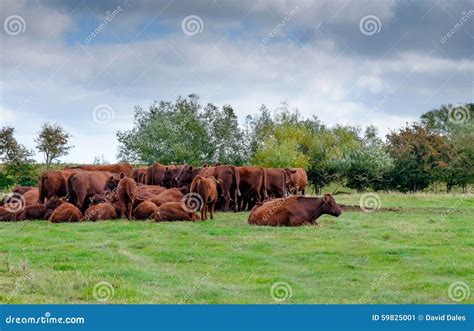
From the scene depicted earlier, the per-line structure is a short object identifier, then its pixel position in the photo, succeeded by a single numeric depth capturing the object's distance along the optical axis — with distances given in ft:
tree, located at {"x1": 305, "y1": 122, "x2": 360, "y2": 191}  173.37
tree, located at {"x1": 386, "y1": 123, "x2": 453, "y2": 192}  171.94
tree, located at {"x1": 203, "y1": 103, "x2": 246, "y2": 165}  185.37
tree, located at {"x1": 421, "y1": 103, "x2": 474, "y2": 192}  176.86
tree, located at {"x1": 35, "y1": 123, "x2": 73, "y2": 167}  165.78
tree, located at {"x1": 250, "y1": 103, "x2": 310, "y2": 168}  170.19
